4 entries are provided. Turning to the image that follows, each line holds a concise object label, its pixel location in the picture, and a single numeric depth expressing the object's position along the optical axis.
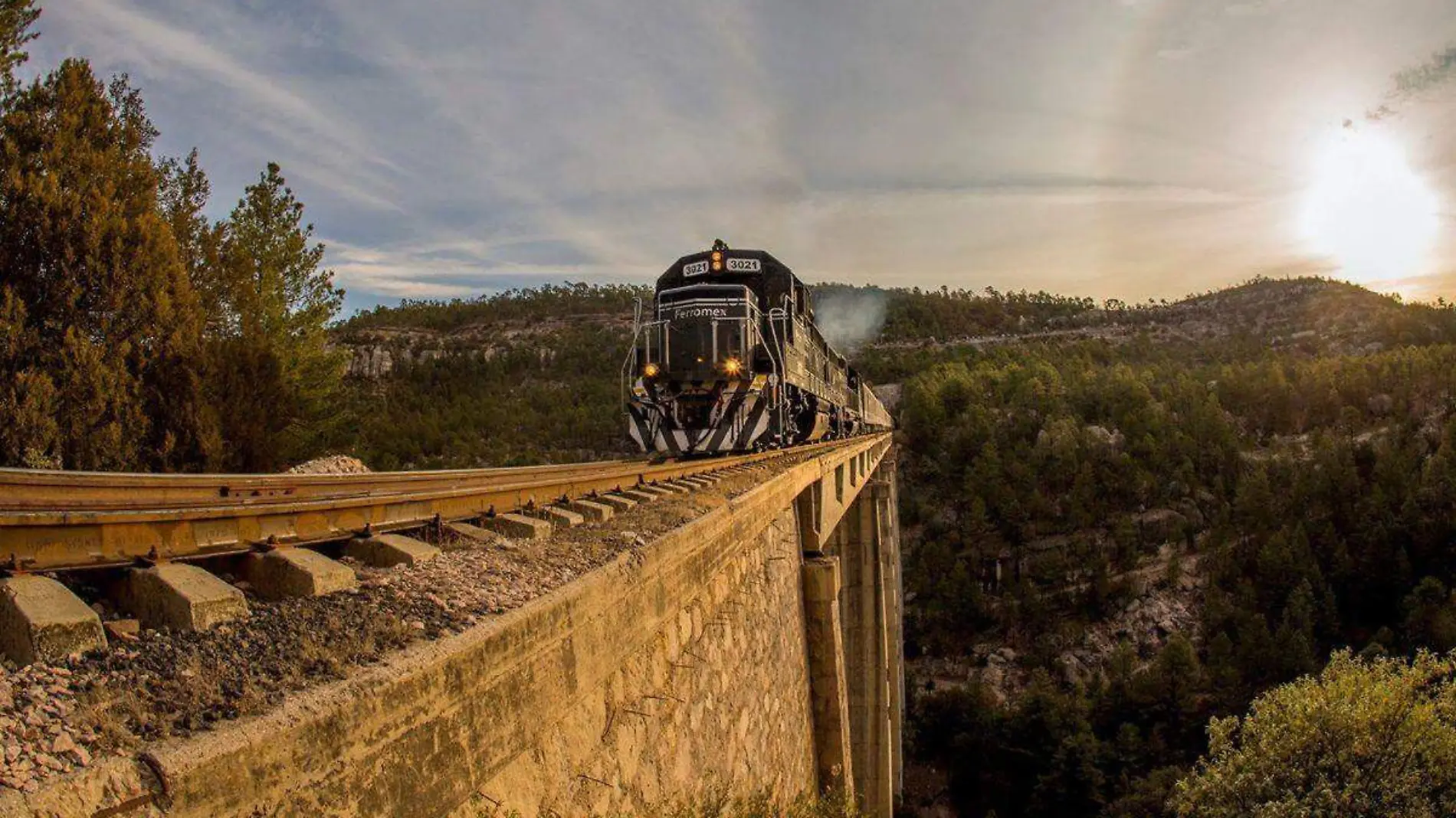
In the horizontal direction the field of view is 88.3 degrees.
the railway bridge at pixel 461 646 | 1.45
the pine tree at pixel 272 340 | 12.48
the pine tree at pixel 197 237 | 13.16
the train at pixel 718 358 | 11.48
